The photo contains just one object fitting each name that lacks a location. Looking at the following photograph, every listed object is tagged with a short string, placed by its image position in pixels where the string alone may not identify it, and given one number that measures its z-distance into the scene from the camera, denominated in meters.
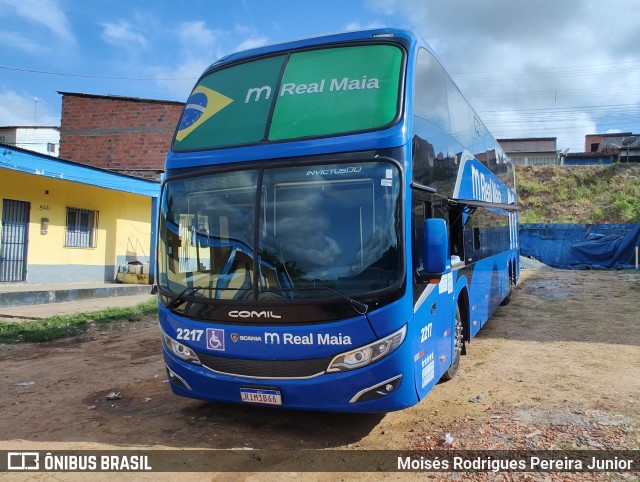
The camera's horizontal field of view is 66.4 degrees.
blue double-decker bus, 3.90
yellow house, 13.30
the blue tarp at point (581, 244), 23.34
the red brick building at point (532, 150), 46.50
